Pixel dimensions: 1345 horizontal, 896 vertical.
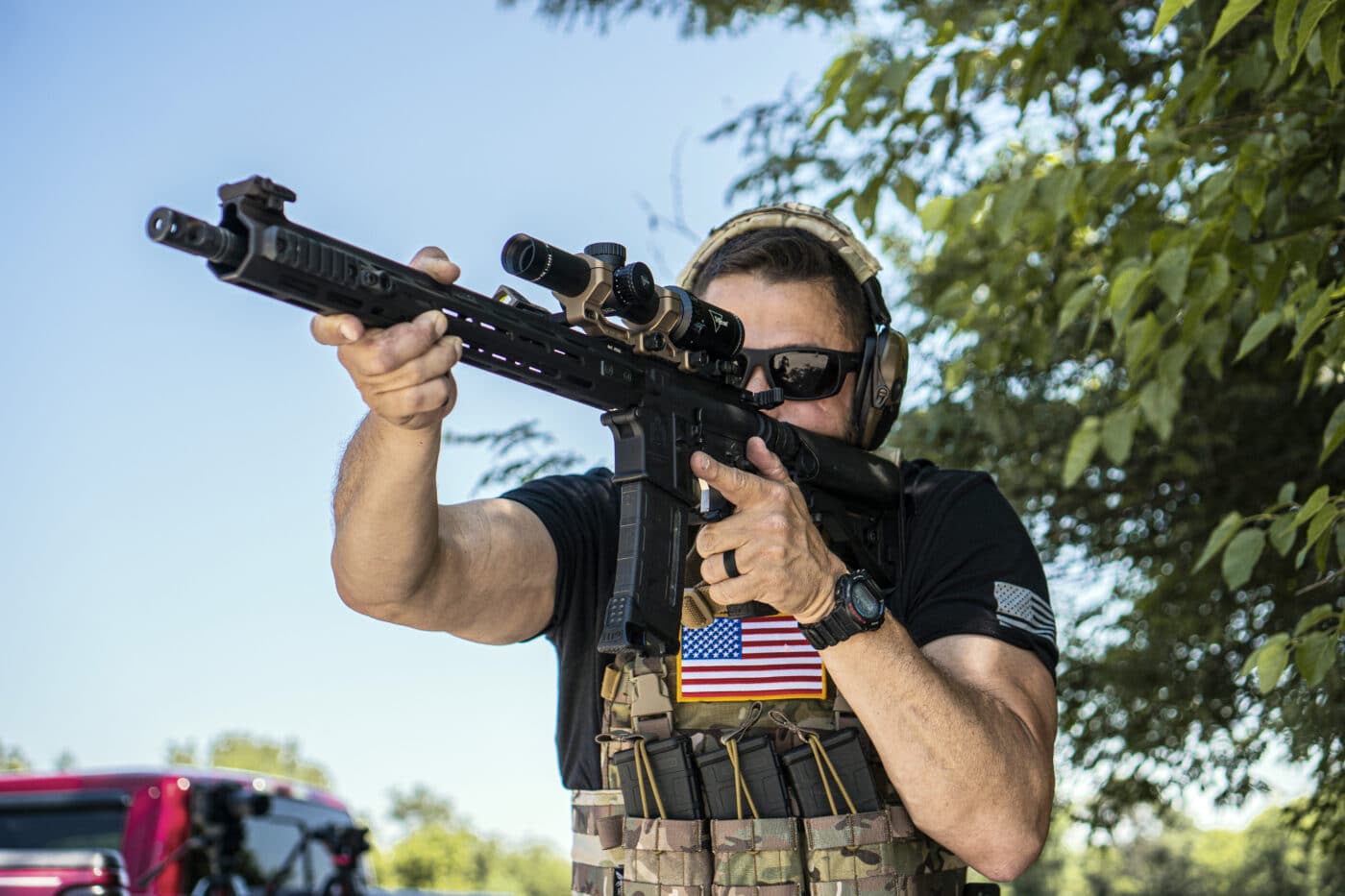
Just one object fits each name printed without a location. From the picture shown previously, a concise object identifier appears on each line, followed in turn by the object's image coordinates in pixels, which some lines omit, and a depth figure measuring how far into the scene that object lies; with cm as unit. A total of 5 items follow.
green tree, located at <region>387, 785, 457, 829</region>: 5991
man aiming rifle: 251
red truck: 594
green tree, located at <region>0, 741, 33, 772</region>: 3114
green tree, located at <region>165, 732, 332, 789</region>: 5731
